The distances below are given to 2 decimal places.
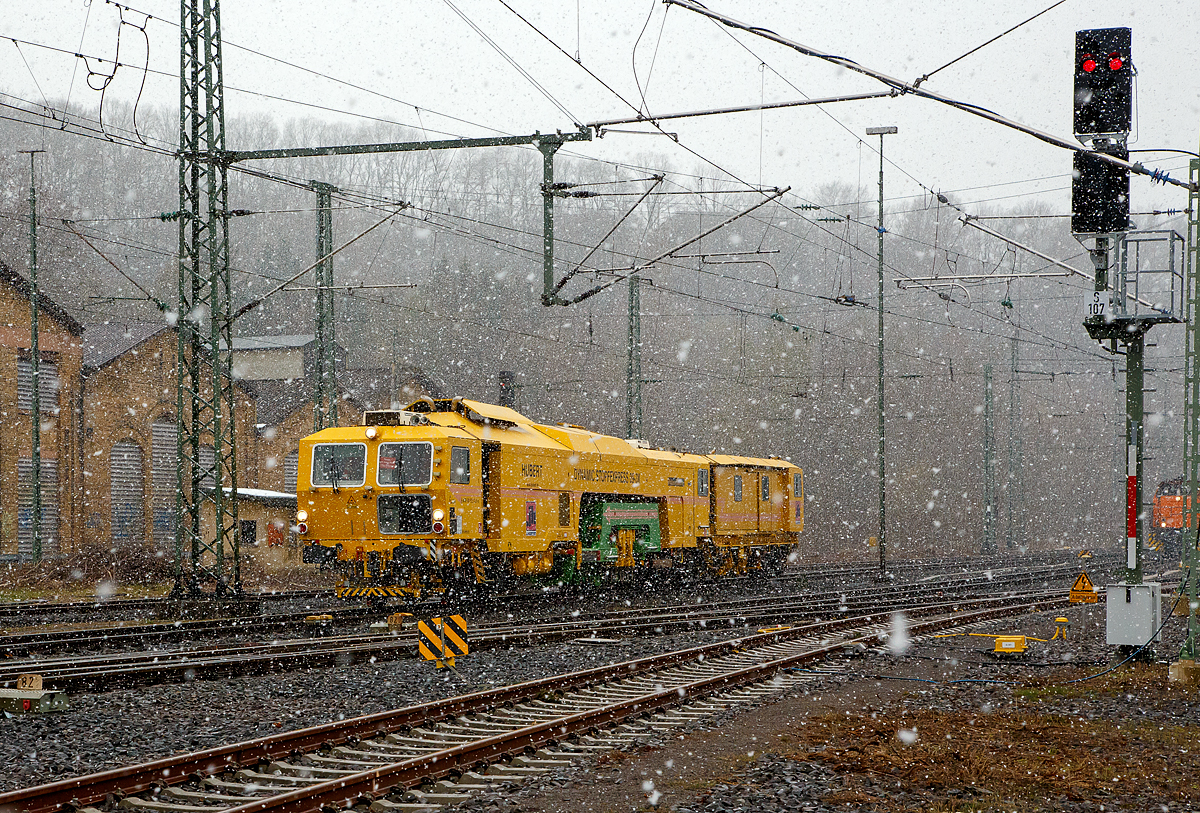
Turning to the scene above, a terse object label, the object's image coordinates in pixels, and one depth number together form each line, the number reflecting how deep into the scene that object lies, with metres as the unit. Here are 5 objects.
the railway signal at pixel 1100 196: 12.60
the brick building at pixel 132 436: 39.25
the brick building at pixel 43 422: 35.53
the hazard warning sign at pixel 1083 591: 22.22
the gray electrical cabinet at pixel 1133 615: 13.87
